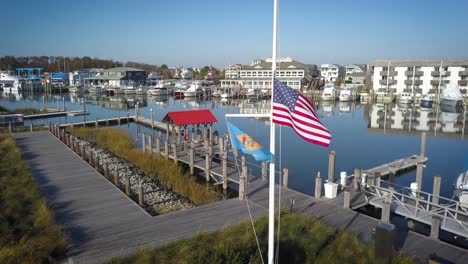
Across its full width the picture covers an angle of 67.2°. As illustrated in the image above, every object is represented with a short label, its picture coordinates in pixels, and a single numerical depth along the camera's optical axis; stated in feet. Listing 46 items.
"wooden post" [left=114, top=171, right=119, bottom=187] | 55.77
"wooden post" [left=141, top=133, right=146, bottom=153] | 86.27
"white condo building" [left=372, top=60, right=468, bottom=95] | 242.37
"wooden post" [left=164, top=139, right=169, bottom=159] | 78.58
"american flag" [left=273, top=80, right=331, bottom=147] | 21.88
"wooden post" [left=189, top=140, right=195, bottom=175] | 71.09
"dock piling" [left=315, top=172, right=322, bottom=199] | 48.37
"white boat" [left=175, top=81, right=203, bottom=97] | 293.57
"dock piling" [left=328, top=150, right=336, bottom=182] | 55.07
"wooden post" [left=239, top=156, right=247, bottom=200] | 47.61
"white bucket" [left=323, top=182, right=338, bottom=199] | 48.98
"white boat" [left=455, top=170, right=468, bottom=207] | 49.70
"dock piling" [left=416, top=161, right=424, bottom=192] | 56.92
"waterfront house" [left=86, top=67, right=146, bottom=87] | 357.61
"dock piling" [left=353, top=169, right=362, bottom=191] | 53.26
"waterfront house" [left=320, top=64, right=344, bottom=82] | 439.35
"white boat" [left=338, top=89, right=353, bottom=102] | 250.37
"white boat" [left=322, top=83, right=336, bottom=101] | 255.50
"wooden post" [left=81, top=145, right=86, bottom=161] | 72.32
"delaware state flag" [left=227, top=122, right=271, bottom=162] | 22.40
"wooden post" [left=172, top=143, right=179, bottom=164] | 75.47
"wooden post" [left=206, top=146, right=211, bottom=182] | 67.03
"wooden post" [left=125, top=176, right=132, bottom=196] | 52.08
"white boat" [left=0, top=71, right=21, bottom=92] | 343.26
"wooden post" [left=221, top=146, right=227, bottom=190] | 61.47
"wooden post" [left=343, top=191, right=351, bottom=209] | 45.46
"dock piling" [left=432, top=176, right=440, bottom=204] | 49.11
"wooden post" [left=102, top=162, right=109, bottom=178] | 61.30
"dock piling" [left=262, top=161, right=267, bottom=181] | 58.23
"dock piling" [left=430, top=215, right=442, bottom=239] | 36.22
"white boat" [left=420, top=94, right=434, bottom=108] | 217.97
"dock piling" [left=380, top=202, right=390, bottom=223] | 40.88
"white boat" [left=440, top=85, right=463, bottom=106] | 215.31
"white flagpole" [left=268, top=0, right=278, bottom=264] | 20.57
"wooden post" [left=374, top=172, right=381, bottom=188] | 54.60
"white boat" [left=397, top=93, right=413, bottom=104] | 232.51
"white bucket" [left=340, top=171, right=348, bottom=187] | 54.23
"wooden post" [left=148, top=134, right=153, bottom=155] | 84.01
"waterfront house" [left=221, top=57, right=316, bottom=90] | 306.76
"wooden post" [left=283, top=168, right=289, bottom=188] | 53.06
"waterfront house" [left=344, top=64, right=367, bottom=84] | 373.61
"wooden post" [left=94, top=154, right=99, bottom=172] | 65.44
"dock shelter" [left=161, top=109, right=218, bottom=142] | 84.02
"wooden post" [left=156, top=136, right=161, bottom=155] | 82.50
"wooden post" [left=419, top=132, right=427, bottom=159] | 76.69
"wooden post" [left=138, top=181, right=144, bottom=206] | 48.26
